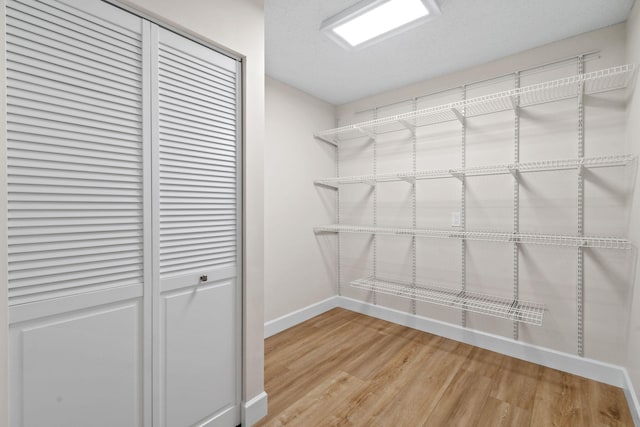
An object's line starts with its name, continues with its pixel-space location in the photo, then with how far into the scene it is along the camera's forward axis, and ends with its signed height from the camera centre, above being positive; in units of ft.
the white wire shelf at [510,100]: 6.26 +2.83
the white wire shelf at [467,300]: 7.25 -2.35
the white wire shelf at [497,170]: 6.09 +1.13
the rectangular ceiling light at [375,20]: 5.59 +3.95
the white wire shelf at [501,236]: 6.32 -0.55
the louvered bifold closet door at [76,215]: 3.24 -0.03
